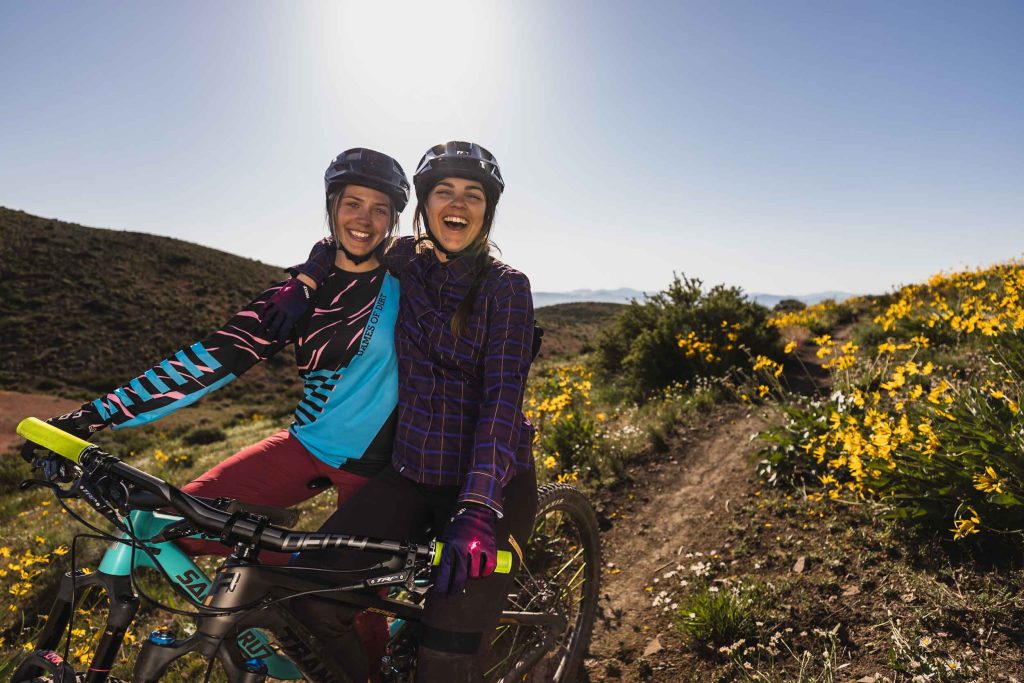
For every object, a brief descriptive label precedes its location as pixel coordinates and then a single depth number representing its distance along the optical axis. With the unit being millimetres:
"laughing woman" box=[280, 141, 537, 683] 2215
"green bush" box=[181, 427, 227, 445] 19469
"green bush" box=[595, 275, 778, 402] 10164
